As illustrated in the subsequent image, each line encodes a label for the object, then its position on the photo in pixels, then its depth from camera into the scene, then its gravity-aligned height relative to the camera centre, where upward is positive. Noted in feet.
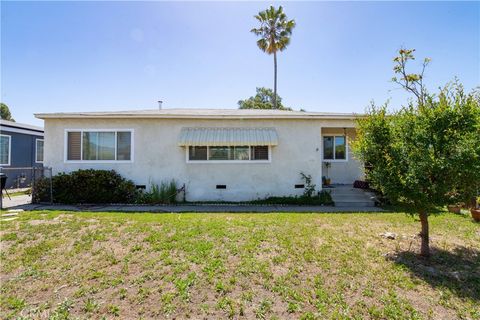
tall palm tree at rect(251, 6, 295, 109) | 93.71 +53.63
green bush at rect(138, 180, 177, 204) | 41.11 -5.30
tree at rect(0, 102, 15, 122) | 183.34 +40.61
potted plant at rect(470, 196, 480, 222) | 29.66 -6.31
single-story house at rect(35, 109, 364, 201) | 43.55 +2.10
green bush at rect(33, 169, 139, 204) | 40.32 -4.19
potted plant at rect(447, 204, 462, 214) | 34.68 -6.81
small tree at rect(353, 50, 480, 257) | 17.42 +0.92
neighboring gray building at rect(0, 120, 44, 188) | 59.16 +3.82
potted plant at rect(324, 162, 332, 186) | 52.85 -0.85
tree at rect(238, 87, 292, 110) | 151.53 +41.87
